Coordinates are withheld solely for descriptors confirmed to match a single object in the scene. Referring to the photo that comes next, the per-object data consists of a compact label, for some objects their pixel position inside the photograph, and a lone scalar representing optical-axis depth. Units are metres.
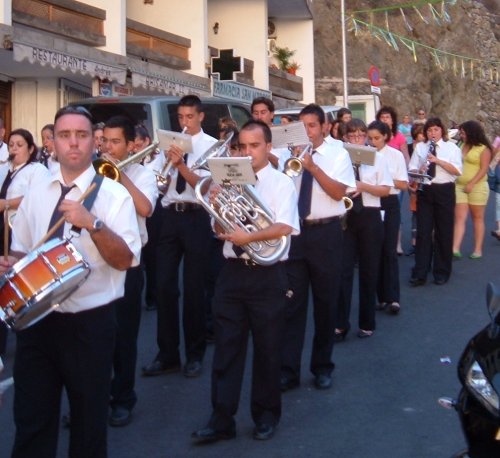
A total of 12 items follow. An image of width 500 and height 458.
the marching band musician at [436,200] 10.67
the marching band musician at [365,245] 8.47
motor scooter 3.92
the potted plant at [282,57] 29.88
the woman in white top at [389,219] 9.56
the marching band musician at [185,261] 7.16
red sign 25.39
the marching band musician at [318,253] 6.89
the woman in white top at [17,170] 7.51
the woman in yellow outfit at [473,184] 11.97
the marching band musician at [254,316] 5.73
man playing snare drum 4.25
